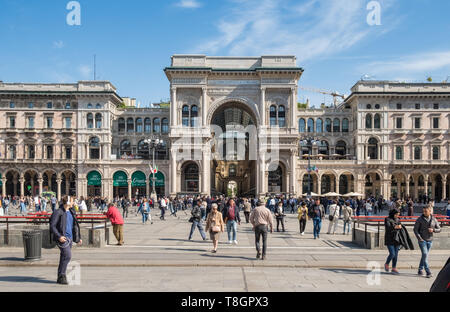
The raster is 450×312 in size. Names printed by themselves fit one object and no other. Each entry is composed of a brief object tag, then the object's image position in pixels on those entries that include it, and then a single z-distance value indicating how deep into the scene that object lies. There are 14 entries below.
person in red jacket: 16.38
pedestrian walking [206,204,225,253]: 14.75
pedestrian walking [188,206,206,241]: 18.17
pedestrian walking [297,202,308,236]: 20.87
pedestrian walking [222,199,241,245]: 17.27
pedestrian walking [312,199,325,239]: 19.14
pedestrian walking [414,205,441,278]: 10.95
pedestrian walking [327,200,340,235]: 21.22
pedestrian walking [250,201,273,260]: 13.05
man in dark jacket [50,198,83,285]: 9.65
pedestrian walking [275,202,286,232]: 22.15
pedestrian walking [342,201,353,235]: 21.50
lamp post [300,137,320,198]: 43.04
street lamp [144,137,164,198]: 52.50
